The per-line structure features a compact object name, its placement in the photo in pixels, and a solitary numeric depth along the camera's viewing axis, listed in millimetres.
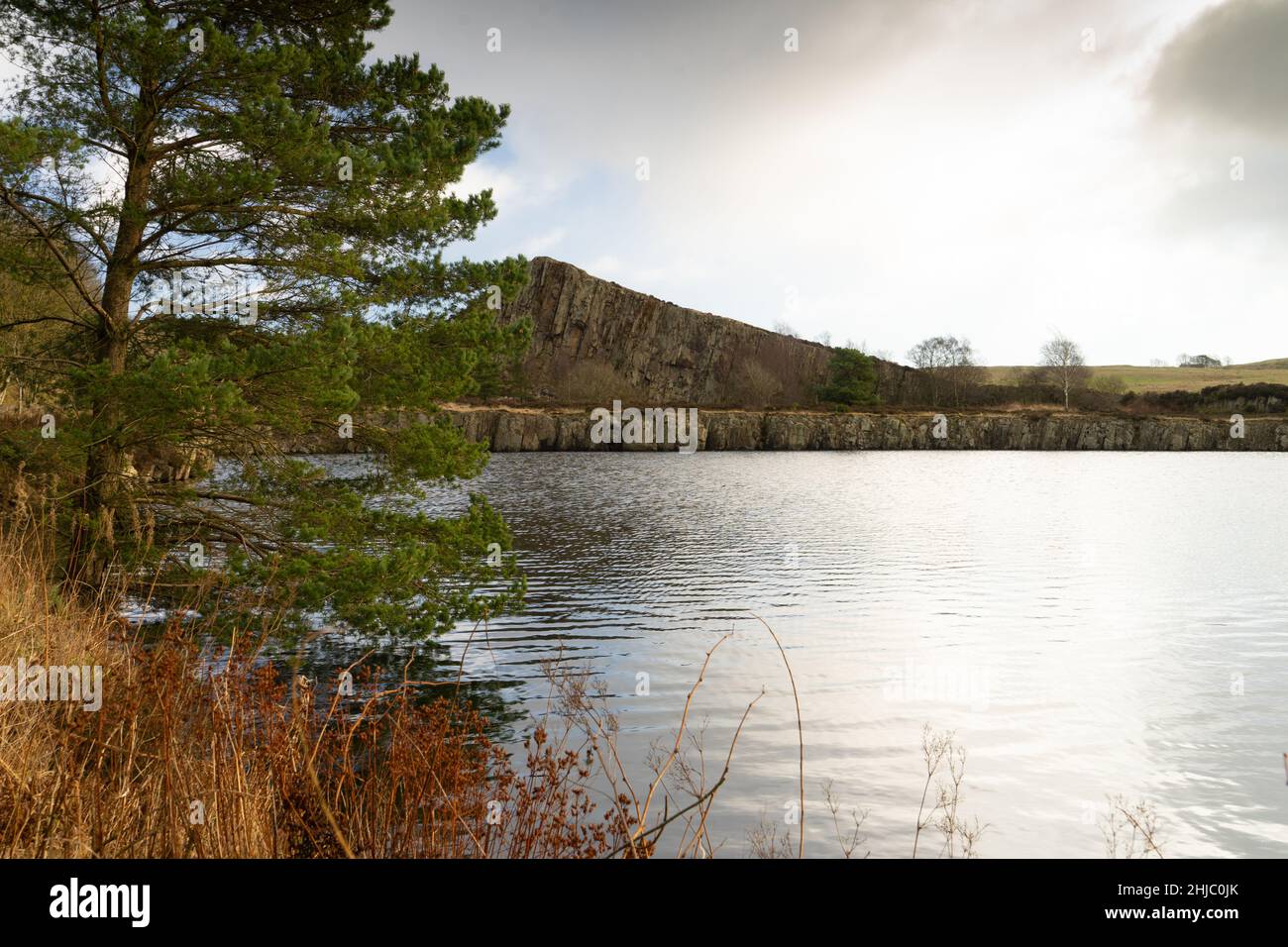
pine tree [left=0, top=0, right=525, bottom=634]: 9172
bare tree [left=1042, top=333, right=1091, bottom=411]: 102875
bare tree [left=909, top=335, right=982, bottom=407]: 109562
